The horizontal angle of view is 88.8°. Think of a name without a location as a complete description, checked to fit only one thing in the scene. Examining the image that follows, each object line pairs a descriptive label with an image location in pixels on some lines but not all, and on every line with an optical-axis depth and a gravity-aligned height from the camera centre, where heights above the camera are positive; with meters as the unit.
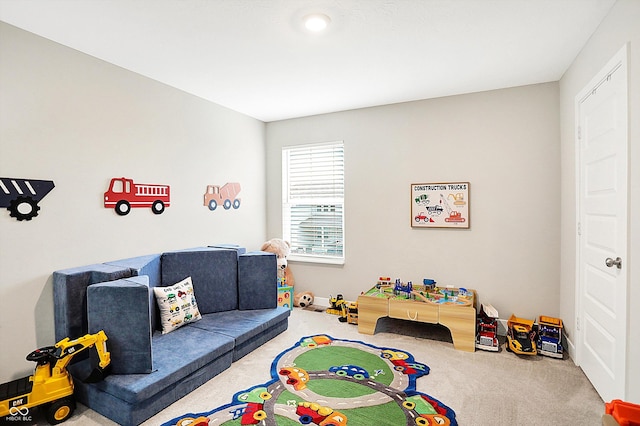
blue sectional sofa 2.13 -1.06
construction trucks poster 3.69 +0.05
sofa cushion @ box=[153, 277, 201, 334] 2.92 -0.88
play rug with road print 2.12 -1.35
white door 1.99 -0.15
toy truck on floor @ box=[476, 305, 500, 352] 3.13 -1.20
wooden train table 3.17 -1.01
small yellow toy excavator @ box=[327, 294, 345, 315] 4.22 -1.24
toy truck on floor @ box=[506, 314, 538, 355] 3.02 -1.23
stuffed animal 4.46 -0.57
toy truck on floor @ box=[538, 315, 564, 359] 2.98 -1.21
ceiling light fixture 2.17 +1.29
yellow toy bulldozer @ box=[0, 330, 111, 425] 1.96 -1.10
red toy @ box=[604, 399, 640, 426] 1.01 -0.65
